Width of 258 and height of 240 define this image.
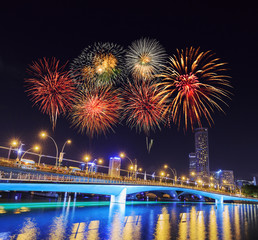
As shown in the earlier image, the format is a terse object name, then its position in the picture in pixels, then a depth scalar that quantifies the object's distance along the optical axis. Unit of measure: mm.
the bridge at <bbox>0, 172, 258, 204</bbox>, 43572
